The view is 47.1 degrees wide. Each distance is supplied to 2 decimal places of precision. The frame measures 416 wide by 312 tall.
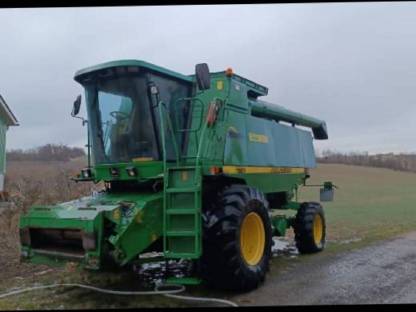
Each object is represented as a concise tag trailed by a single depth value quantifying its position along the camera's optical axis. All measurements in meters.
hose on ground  6.25
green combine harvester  6.13
